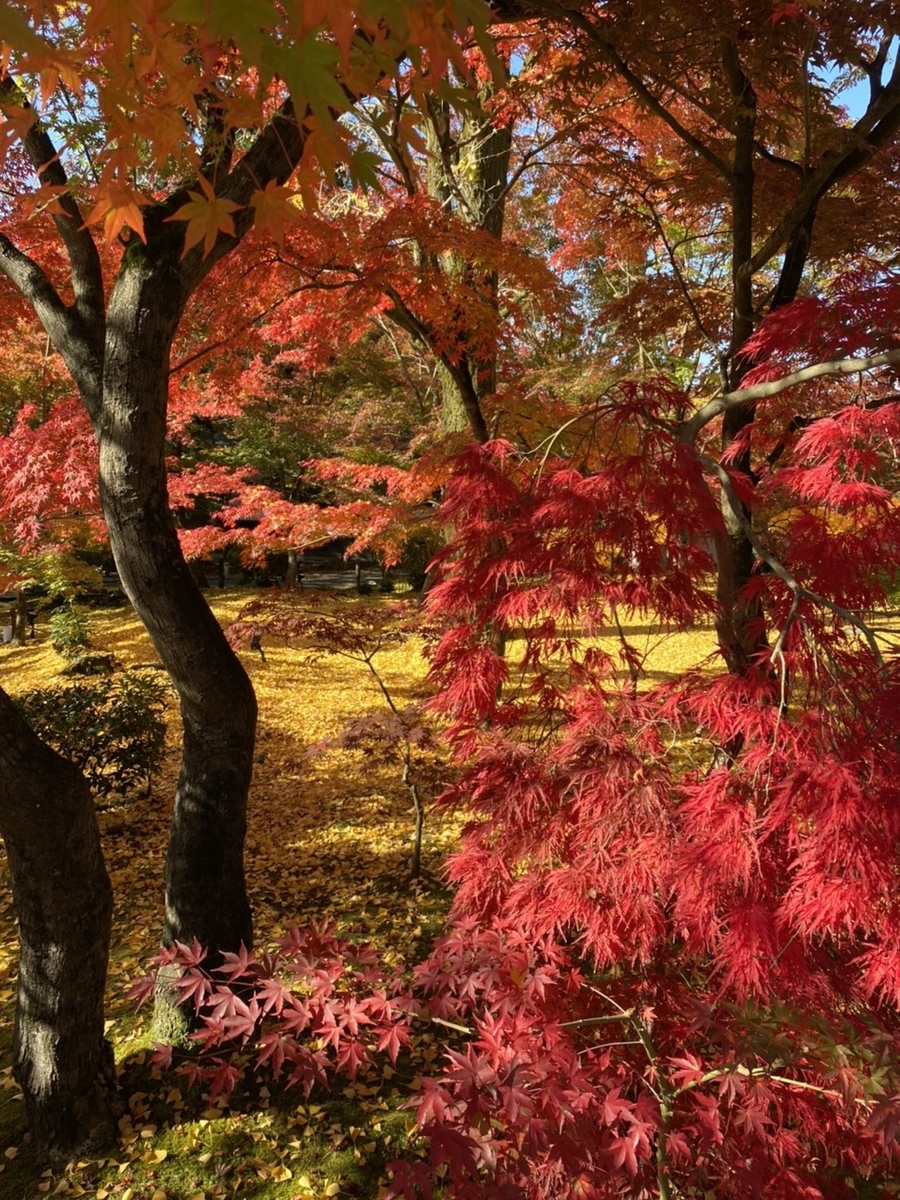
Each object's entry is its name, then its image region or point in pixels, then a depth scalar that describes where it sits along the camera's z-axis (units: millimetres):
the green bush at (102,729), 5418
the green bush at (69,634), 9736
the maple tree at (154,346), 1577
